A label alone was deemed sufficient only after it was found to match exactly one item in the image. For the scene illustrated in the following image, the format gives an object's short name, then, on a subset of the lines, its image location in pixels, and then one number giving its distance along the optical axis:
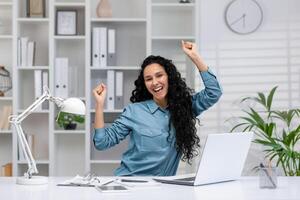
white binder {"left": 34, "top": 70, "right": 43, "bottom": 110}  4.40
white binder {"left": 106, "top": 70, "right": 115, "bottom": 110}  4.41
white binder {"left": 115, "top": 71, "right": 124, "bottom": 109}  4.41
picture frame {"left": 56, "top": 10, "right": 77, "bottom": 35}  4.44
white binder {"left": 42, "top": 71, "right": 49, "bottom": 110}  4.41
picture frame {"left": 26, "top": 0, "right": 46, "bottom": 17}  4.48
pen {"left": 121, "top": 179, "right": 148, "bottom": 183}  2.31
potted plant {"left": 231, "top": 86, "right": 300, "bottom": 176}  3.75
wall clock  4.52
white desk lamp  2.31
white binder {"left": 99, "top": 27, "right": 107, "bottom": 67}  4.39
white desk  1.93
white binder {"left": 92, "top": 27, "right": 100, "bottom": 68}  4.38
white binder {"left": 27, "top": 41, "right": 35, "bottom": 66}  4.42
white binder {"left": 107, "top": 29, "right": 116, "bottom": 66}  4.39
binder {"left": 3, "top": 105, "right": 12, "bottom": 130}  4.44
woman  2.89
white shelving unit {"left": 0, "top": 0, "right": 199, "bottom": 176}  4.50
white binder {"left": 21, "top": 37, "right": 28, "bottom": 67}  4.40
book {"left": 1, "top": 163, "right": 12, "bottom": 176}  4.37
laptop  2.21
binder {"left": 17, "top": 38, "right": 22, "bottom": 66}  4.38
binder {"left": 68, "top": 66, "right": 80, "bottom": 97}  4.50
